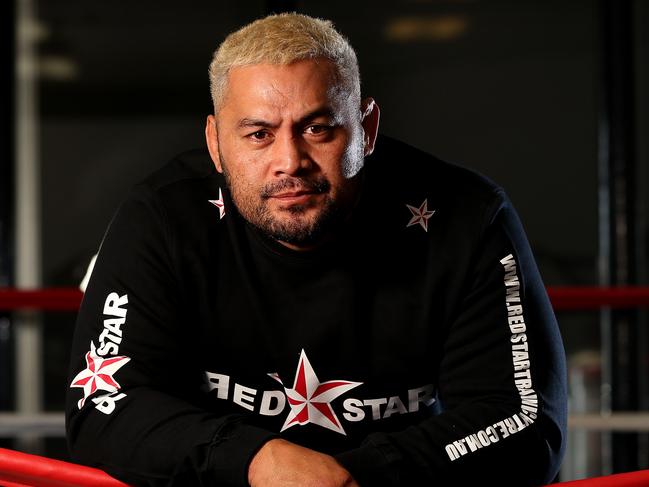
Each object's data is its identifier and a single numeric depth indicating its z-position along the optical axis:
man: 4.48
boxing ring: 5.07
